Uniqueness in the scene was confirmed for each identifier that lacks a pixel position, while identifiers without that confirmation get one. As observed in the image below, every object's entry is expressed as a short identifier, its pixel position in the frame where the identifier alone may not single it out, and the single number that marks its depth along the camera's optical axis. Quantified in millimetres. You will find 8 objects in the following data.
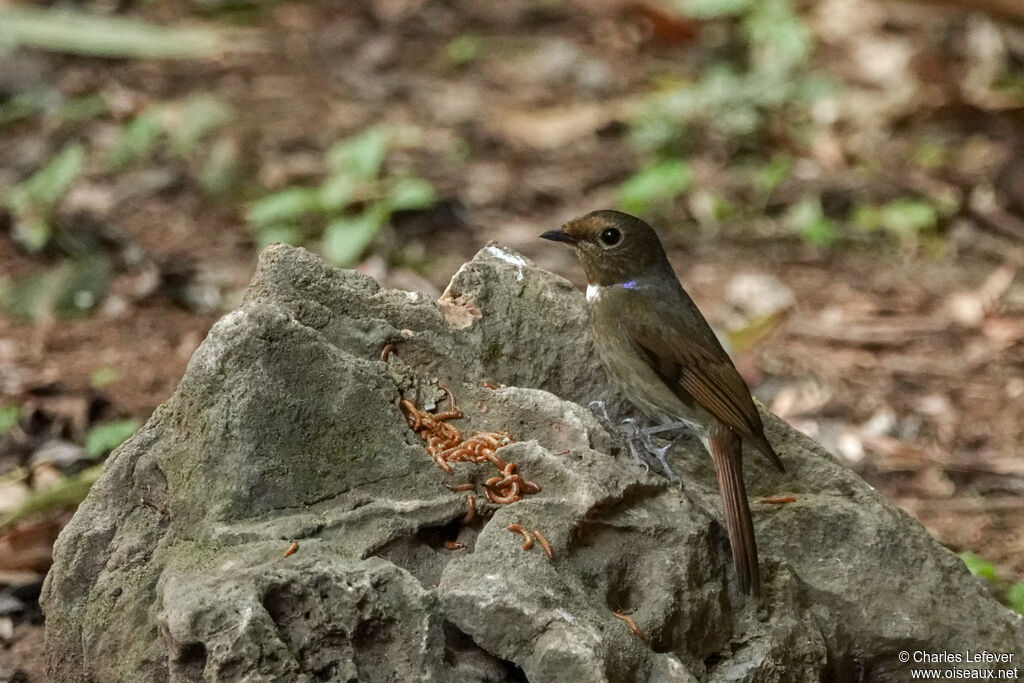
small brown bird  7953
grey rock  5797
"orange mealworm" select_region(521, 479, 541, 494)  6703
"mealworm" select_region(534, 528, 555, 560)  6199
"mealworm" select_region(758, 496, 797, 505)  7898
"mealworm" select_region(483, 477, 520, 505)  6629
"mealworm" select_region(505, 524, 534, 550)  6156
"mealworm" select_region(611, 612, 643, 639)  6316
